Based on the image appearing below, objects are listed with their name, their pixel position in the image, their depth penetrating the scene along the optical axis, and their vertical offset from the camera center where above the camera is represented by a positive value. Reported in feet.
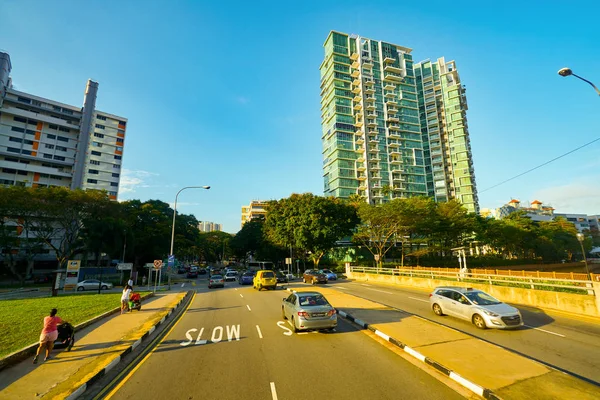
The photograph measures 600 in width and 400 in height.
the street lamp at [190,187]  88.69 +21.48
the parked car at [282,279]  111.45 -9.55
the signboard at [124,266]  106.93 -4.12
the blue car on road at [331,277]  130.93 -10.42
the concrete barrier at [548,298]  43.52 -7.91
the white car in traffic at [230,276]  143.04 -10.73
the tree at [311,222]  152.56 +18.06
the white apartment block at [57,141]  204.64 +89.01
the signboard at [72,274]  91.76 -6.07
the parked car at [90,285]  110.73 -11.70
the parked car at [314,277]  109.19 -8.88
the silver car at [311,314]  34.22 -7.20
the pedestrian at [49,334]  27.62 -7.67
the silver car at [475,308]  35.06 -7.25
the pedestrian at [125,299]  52.65 -8.16
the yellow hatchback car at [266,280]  86.48 -7.80
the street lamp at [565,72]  38.74 +24.57
